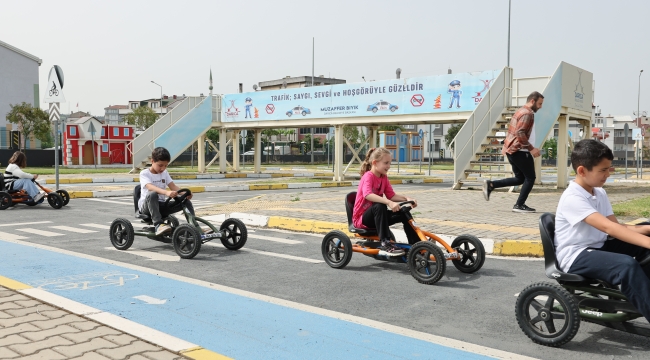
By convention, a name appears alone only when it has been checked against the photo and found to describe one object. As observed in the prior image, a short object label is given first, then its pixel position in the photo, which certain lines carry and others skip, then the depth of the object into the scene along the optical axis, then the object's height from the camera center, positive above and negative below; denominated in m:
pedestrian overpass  16.92 +1.71
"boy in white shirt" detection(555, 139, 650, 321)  3.68 -0.46
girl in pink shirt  6.09 -0.47
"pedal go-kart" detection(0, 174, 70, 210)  12.43 -0.88
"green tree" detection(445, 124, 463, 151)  78.81 +3.21
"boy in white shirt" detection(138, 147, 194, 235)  7.51 -0.43
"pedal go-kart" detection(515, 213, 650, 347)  3.73 -0.94
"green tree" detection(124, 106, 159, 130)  75.88 +4.98
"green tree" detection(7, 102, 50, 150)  47.16 +2.91
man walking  10.02 +0.11
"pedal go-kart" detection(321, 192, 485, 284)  5.56 -0.94
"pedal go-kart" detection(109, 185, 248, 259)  7.05 -0.93
